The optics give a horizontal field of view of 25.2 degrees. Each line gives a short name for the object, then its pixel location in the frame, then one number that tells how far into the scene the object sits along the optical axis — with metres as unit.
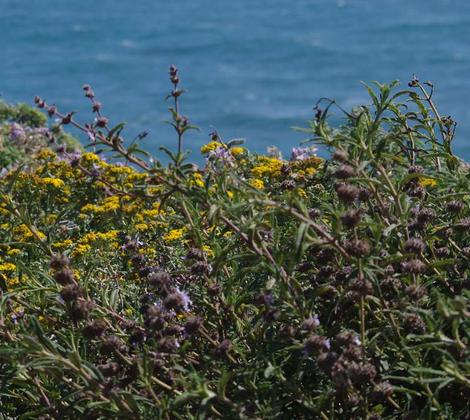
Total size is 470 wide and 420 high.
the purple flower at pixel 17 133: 9.55
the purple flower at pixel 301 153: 6.23
